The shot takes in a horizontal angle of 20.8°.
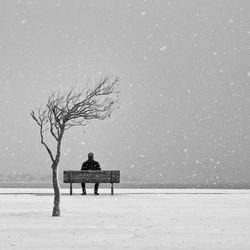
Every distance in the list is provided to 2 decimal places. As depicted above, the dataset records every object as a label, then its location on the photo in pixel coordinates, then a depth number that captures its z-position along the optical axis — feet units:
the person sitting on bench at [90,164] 99.96
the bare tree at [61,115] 53.88
